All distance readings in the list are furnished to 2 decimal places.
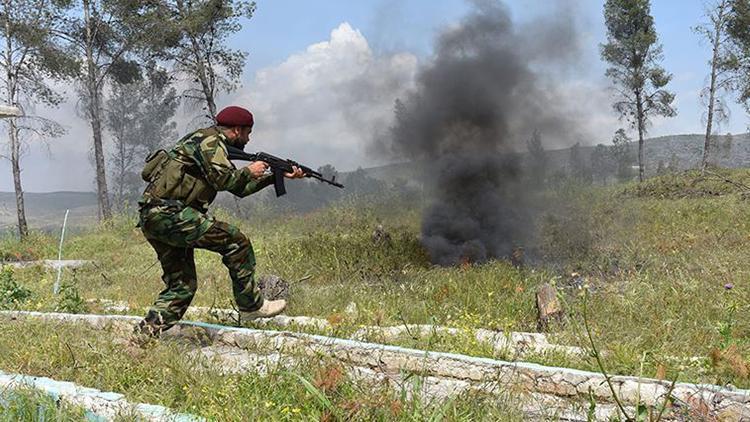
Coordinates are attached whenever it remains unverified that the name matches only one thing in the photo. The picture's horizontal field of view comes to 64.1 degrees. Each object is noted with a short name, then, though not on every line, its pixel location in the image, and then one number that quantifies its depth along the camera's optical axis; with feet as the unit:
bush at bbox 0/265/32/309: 20.83
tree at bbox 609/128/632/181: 100.96
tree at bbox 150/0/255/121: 59.47
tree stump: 17.39
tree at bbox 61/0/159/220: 63.62
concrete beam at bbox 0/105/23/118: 22.22
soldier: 15.05
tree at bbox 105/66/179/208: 123.95
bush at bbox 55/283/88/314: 19.84
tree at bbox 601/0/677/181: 78.12
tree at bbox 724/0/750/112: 74.43
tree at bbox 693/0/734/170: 75.92
